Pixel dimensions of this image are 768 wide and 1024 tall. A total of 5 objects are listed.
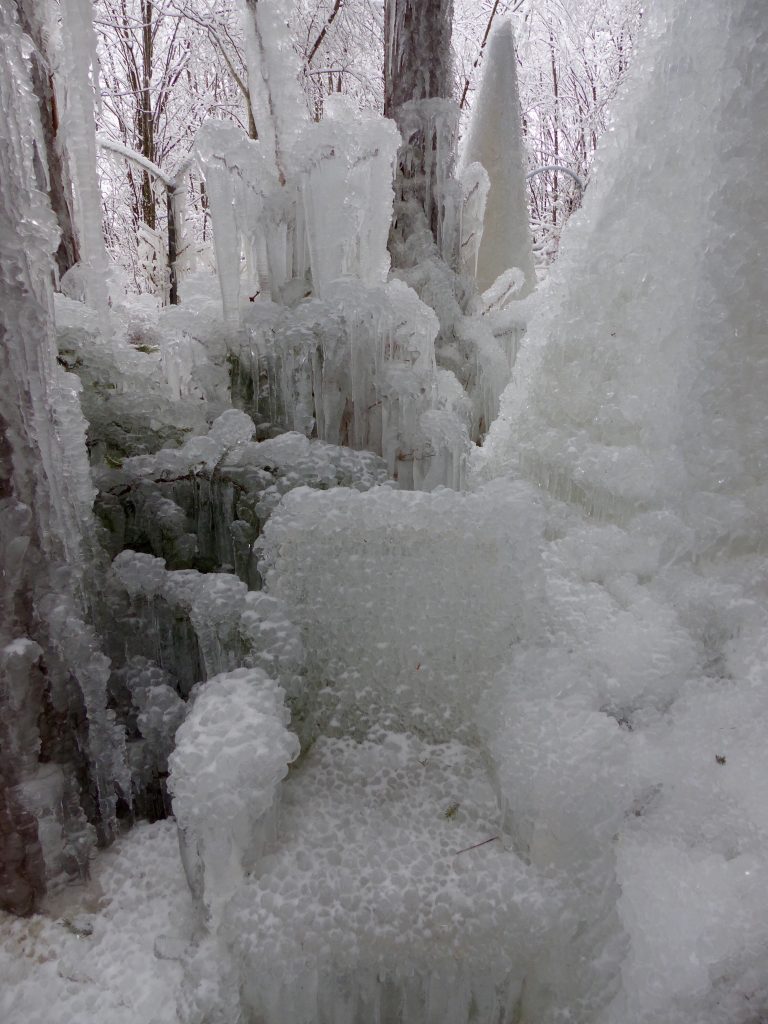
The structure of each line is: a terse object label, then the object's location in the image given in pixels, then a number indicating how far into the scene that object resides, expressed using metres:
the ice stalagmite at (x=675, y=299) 1.75
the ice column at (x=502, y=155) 4.71
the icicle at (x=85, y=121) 2.51
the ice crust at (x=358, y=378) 2.07
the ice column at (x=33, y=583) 1.07
